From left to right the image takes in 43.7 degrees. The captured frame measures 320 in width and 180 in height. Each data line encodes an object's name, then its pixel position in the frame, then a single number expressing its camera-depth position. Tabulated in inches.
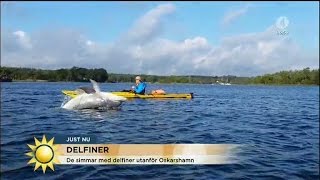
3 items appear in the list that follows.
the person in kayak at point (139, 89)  695.5
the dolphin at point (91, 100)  372.3
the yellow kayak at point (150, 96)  682.3
